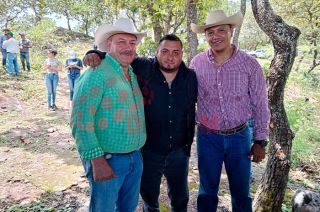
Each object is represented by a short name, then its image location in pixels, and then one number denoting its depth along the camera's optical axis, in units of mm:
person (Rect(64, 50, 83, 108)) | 9273
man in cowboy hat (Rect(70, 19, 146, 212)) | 2295
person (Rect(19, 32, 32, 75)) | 14000
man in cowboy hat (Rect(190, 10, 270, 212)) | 2967
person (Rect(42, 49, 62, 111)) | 9461
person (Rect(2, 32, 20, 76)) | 12938
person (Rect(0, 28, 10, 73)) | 14130
